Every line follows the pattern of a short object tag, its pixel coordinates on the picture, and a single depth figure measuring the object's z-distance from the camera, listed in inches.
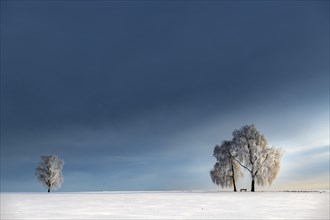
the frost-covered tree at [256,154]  2095.2
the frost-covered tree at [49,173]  3129.9
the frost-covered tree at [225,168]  2250.2
